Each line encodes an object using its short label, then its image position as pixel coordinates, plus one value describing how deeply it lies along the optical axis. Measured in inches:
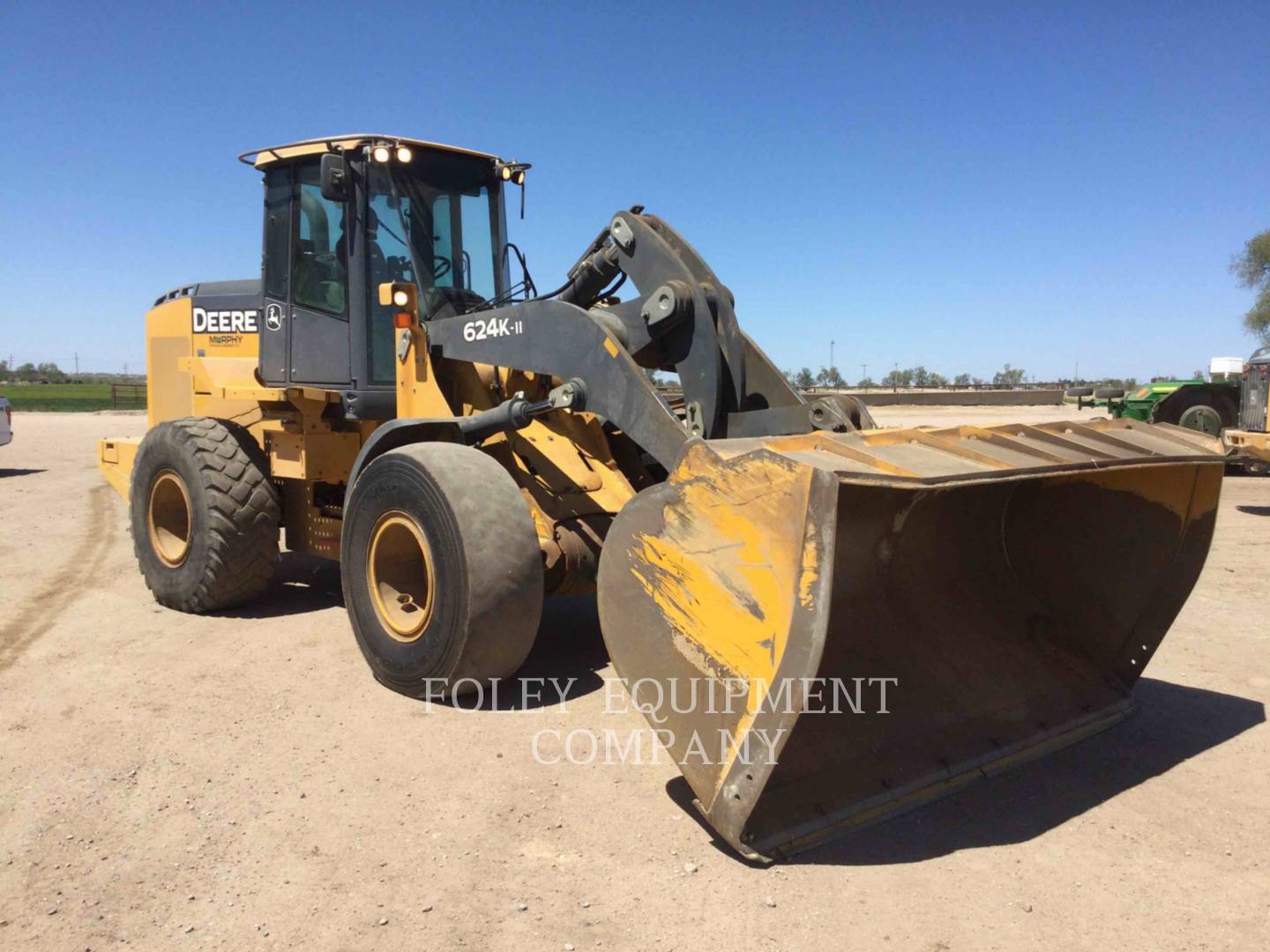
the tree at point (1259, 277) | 1745.8
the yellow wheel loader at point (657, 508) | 126.6
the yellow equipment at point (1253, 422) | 511.8
